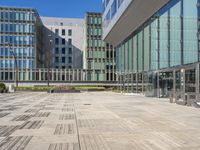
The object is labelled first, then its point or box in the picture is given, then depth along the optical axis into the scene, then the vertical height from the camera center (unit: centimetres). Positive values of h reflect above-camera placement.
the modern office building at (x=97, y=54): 5190 +697
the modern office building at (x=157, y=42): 1467 +379
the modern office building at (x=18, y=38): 5153 +1170
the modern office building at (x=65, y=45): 6243 +1171
